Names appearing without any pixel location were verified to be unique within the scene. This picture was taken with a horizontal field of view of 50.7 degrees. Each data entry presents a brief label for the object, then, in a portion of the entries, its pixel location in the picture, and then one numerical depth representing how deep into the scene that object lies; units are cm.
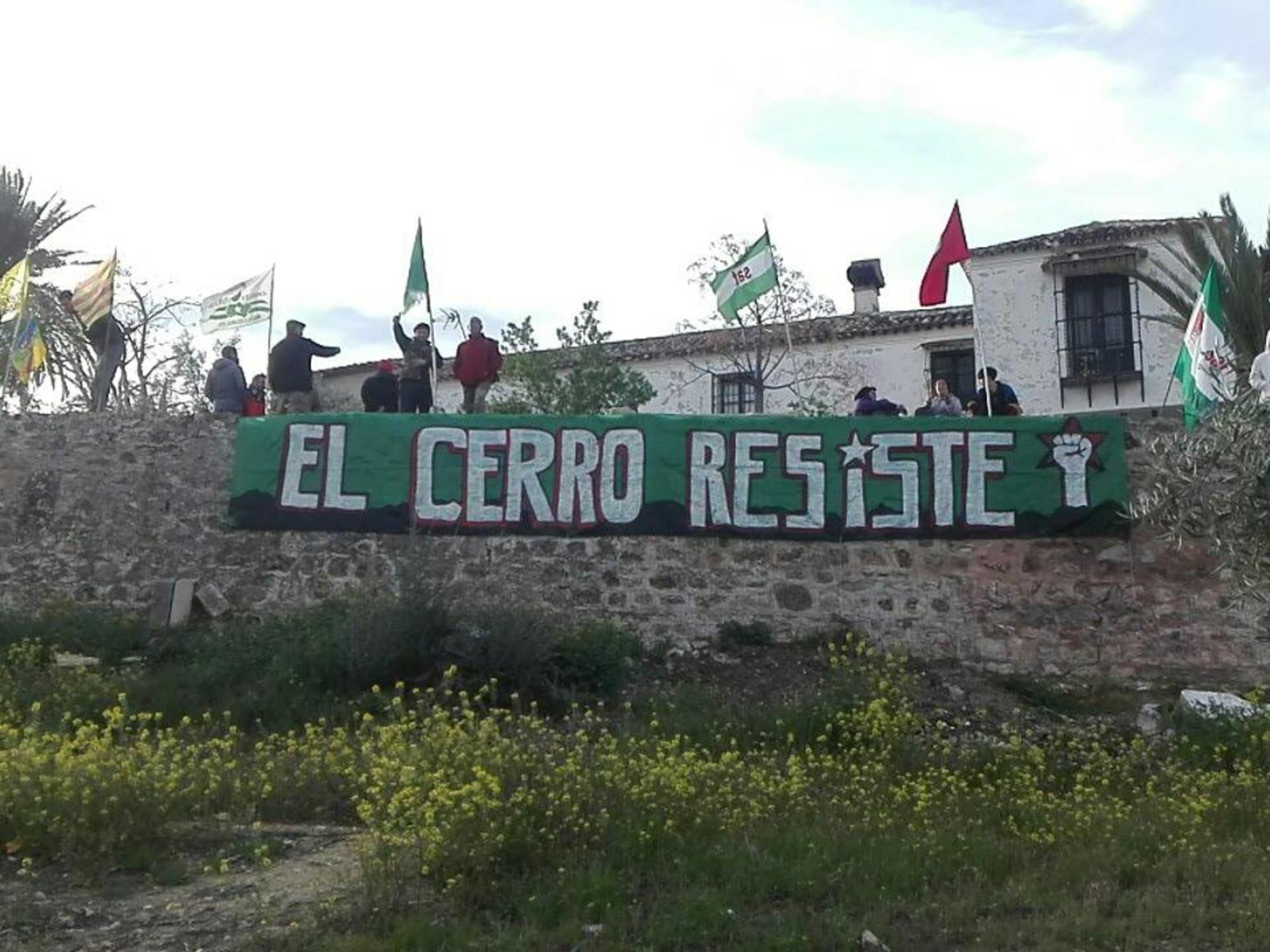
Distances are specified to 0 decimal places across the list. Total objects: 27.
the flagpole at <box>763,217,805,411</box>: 1510
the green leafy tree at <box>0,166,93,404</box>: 1759
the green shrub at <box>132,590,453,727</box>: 1005
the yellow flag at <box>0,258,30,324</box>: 1405
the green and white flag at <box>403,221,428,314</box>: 1396
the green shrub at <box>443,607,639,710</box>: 1020
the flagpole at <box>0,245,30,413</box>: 1402
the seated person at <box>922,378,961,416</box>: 1308
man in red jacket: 1350
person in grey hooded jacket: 1350
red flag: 1360
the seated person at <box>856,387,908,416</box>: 1305
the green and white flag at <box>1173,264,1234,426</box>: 1075
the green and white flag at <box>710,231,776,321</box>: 1436
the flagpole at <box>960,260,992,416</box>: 1270
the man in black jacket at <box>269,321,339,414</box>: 1355
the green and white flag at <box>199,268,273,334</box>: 1395
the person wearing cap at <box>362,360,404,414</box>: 1384
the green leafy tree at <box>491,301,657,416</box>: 1681
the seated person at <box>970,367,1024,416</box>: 1339
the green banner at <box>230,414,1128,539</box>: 1190
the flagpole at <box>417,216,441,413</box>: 1331
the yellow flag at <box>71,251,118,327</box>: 1379
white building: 2081
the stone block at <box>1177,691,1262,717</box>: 1005
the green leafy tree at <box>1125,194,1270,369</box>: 1516
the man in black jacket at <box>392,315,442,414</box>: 1338
